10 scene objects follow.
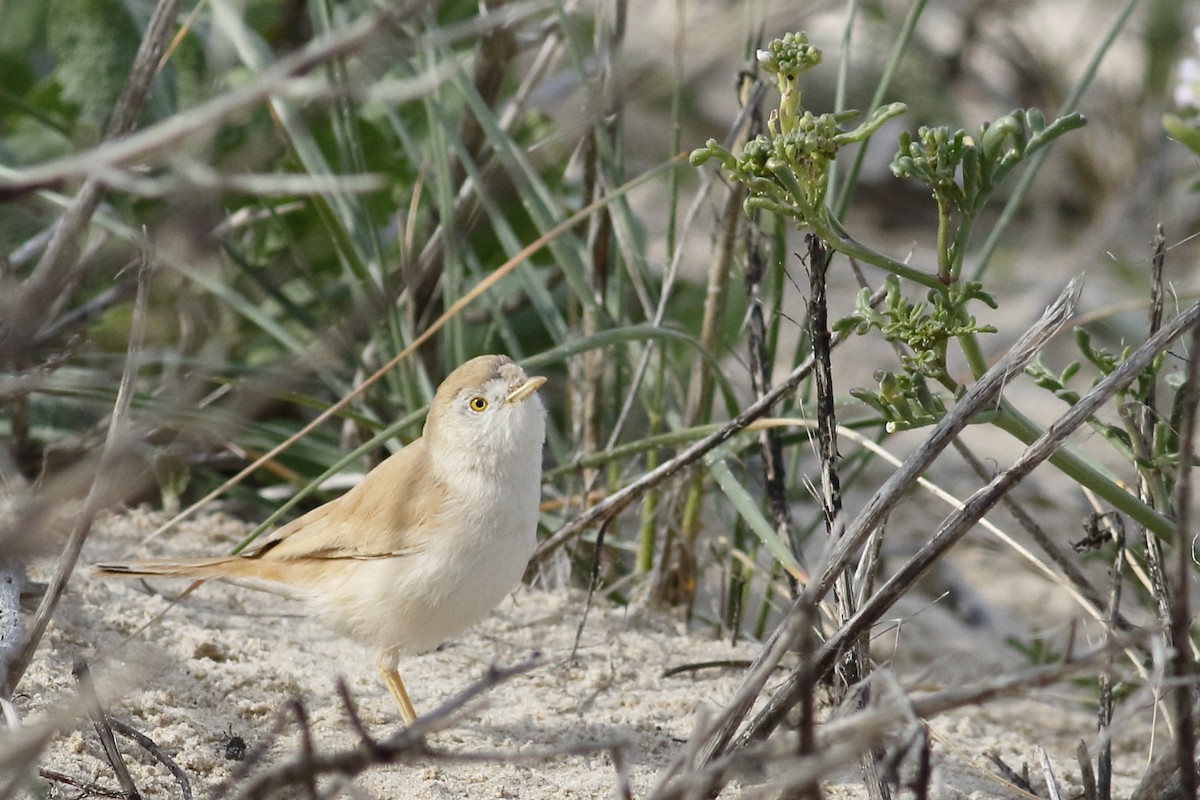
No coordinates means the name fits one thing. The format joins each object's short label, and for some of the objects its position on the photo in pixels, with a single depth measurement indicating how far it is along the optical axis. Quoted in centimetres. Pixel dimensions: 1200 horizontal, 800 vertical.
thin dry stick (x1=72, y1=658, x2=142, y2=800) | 472
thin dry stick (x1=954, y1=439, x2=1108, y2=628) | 646
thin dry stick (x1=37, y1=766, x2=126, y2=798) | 475
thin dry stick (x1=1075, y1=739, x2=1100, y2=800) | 465
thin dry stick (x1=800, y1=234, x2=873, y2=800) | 507
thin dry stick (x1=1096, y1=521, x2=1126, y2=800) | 508
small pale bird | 642
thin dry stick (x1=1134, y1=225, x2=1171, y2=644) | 534
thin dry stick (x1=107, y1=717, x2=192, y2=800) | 512
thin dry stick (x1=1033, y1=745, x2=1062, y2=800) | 486
